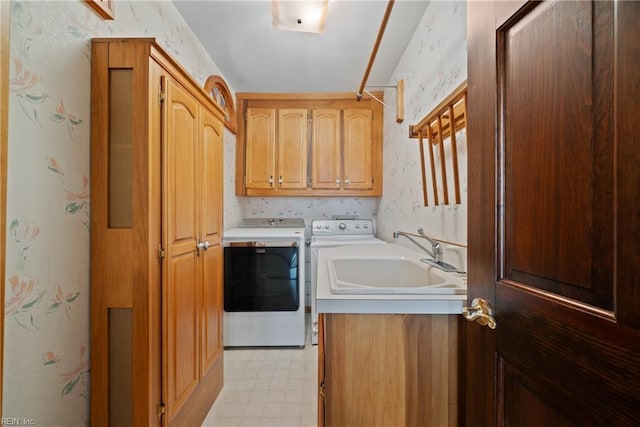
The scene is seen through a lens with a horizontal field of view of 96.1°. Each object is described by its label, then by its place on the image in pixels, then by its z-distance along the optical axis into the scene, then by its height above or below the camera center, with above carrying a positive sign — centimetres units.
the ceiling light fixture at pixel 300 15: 163 +118
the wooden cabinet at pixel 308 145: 301 +71
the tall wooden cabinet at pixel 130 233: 110 -8
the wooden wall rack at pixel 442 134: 124 +41
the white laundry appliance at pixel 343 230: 297 -18
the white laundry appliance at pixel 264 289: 238 -64
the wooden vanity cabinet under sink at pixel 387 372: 94 -52
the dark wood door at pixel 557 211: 40 +0
